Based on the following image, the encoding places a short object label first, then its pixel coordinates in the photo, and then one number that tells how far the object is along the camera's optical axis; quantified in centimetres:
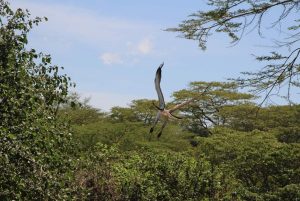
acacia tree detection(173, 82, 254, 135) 5598
